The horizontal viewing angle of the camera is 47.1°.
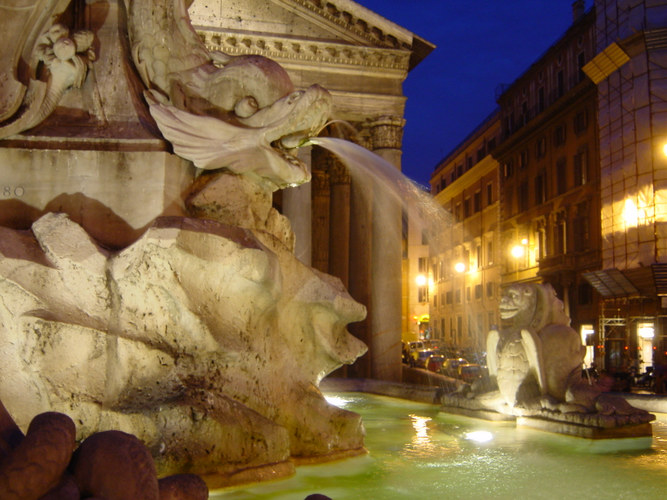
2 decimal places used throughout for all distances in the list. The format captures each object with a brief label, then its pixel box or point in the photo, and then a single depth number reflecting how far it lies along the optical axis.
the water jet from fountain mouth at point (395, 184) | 8.94
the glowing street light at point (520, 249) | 35.91
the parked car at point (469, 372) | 15.95
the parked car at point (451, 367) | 18.32
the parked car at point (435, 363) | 22.56
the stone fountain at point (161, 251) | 3.84
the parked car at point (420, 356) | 27.33
